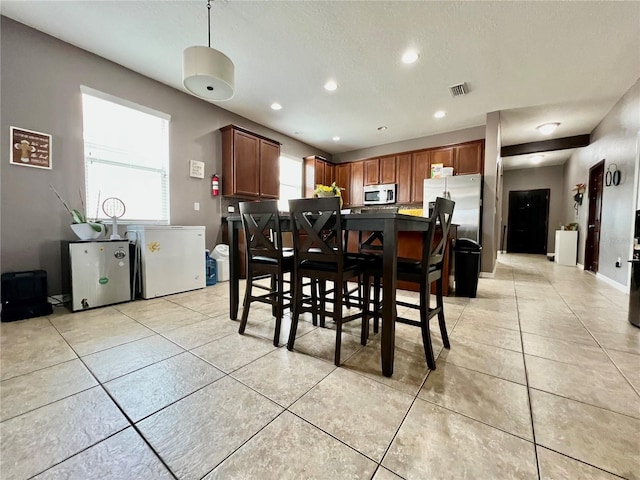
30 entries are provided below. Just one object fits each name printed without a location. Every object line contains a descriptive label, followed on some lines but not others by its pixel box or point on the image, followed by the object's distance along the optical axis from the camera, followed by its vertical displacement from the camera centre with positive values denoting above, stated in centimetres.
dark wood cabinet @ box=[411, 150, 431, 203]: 521 +117
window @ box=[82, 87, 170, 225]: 290 +85
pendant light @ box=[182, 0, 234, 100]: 194 +120
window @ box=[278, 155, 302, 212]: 540 +106
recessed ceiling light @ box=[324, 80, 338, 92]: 333 +188
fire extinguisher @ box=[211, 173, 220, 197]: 397 +66
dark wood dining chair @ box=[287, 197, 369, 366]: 155 -19
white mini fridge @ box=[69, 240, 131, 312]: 248 -48
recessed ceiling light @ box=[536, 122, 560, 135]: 475 +196
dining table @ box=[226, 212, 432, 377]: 144 -18
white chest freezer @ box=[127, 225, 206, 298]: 290 -37
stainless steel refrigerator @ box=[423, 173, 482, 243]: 426 +50
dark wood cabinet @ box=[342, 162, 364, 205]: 605 +105
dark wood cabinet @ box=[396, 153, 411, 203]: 543 +111
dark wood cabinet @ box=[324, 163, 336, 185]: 606 +132
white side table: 593 -38
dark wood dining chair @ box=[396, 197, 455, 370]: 153 -27
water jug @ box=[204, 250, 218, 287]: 368 -63
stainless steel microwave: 558 +77
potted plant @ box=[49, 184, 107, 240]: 257 +0
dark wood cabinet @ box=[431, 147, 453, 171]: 493 +142
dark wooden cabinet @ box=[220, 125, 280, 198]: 402 +105
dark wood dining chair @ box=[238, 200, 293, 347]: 184 -18
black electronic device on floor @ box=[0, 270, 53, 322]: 220 -62
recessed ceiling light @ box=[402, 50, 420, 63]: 273 +186
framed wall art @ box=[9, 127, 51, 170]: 239 +73
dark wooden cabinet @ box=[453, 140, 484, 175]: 465 +131
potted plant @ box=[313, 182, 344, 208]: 291 +43
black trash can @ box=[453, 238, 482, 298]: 306 -44
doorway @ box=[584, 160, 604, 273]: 465 +25
